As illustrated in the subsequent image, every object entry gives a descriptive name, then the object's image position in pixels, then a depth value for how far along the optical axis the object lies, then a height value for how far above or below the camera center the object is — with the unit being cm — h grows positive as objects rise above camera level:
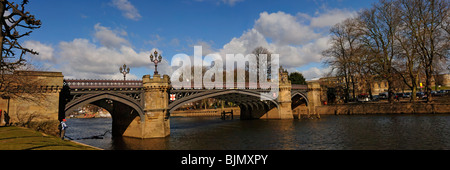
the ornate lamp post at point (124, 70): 2724 +349
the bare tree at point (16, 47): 1122 +283
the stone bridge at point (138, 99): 2294 +36
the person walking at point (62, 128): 1879 -184
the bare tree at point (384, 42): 3822 +963
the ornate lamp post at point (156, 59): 2420 +413
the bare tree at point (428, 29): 3341 +972
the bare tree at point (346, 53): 4212 +869
